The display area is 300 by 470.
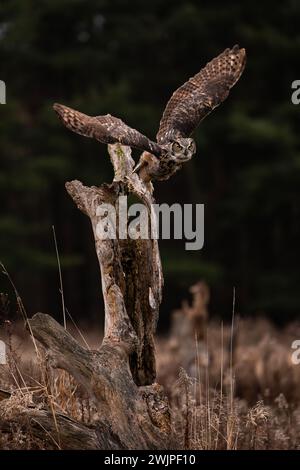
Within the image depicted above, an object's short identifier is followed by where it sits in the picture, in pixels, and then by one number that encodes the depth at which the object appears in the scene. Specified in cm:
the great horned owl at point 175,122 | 806
